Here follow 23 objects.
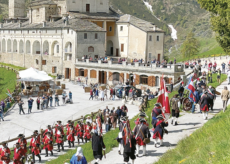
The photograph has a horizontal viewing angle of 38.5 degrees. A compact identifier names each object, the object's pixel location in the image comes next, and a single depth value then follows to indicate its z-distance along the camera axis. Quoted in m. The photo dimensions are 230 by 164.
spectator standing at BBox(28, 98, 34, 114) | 32.59
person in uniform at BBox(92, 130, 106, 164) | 12.88
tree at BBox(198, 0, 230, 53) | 25.11
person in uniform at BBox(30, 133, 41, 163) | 16.56
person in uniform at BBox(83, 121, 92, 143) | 19.62
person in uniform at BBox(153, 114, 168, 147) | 14.14
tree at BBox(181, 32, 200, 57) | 96.31
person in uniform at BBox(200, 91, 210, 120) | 17.88
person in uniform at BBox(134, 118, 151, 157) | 13.20
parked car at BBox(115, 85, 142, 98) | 37.19
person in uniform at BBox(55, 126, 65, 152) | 17.95
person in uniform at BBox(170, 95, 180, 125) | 17.55
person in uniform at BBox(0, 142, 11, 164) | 14.74
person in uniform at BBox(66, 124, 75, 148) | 18.67
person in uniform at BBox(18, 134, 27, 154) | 15.33
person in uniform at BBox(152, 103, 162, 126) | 15.13
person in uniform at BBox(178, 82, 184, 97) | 24.25
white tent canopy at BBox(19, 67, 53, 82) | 40.03
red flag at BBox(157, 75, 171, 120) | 15.96
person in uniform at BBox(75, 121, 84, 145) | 19.66
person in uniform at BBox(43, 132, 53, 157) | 17.20
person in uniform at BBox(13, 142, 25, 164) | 14.91
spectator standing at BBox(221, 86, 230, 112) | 18.81
